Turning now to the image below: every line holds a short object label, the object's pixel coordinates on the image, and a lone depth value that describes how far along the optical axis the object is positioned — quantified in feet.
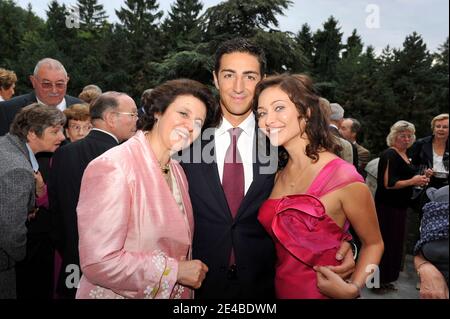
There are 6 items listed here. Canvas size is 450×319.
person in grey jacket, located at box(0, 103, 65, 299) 7.97
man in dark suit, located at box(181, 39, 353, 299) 7.34
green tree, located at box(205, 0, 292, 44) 71.82
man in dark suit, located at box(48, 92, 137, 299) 10.27
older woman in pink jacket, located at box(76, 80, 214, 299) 5.69
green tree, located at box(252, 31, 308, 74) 69.41
